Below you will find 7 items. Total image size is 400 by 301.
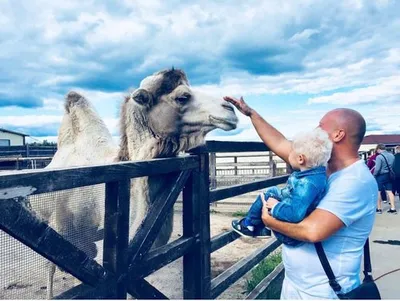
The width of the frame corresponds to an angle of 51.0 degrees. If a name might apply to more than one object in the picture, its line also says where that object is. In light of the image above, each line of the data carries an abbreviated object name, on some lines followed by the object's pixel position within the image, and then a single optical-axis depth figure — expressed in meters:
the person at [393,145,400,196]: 11.48
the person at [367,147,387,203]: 12.66
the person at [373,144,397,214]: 11.39
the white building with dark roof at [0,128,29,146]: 32.15
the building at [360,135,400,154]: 44.24
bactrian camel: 3.51
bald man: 2.14
